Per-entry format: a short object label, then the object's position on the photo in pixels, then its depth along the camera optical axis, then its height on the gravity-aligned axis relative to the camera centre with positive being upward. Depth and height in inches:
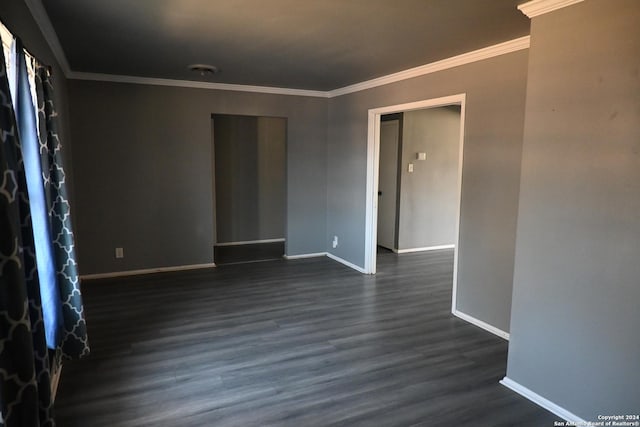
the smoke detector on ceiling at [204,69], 169.9 +41.8
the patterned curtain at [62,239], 103.2 -18.5
